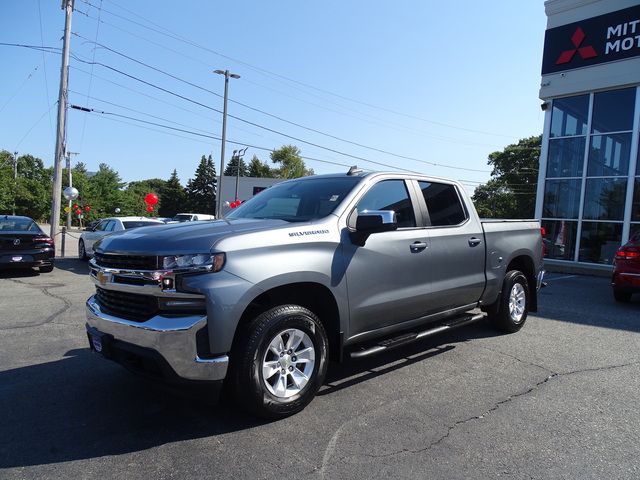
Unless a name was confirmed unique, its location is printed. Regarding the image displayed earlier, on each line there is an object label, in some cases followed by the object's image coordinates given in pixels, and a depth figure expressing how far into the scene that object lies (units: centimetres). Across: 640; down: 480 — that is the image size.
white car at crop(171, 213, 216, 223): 1700
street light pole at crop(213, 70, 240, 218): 2823
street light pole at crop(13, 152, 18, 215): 5764
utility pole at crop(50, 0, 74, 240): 1689
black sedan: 1073
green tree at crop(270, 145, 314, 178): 7206
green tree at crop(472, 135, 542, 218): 5566
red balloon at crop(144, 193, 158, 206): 2644
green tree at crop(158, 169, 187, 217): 9050
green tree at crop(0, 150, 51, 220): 5500
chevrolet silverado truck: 312
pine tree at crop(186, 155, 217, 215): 8806
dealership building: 1625
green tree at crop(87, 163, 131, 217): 7631
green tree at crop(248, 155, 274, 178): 7569
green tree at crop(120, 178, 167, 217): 8631
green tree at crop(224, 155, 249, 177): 9454
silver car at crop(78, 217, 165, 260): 1344
